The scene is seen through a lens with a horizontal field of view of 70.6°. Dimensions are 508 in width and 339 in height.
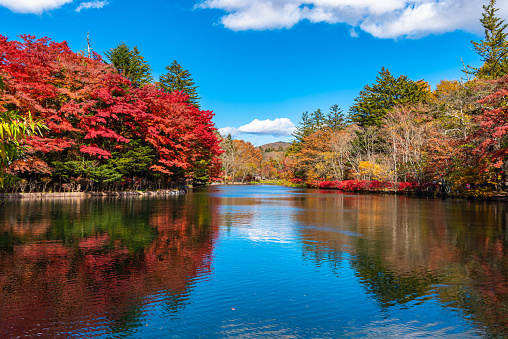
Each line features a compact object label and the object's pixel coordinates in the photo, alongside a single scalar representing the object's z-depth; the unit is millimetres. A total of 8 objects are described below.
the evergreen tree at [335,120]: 75688
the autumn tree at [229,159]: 75619
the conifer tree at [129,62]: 39469
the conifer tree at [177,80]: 53438
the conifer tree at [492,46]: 35991
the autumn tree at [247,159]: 81938
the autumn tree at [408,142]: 30922
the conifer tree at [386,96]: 46031
